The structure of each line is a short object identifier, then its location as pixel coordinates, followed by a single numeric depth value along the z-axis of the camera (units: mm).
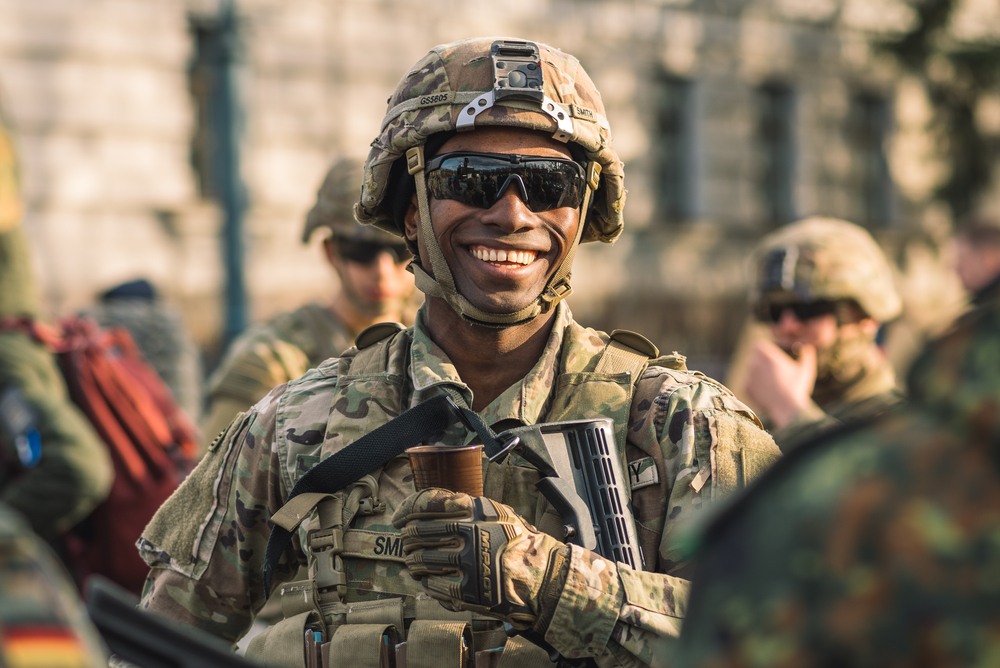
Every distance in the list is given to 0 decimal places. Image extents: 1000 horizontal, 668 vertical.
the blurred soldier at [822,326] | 6020
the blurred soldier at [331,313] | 5449
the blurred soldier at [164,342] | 6996
